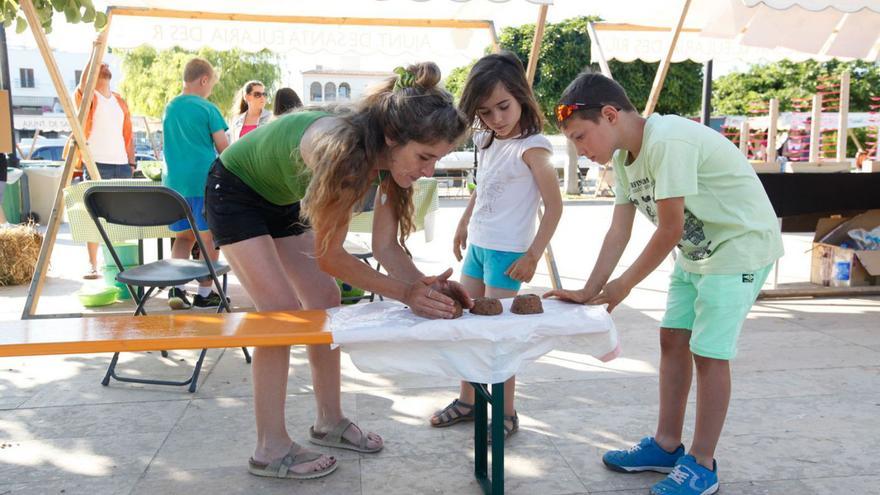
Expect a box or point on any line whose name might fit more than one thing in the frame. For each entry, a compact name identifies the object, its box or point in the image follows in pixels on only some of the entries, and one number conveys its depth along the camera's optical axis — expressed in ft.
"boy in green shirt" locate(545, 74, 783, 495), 7.47
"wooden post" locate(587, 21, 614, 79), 23.74
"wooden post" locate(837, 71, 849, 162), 30.01
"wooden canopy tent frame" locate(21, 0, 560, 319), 15.62
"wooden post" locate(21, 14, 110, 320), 15.72
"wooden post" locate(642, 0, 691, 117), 17.37
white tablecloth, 6.90
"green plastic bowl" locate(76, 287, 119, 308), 16.97
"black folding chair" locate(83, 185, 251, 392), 11.59
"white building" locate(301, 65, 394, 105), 203.85
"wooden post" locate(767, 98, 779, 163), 31.49
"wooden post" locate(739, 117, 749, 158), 41.59
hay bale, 20.10
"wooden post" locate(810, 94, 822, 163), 35.65
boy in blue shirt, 16.60
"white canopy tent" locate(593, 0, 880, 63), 20.43
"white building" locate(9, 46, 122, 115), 185.68
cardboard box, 18.71
